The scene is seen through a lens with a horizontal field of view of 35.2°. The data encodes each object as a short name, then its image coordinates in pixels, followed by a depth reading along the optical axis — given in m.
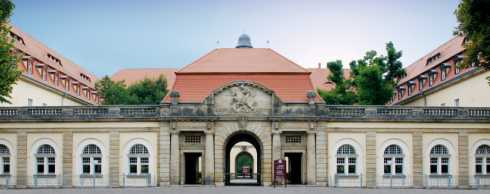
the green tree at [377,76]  64.00
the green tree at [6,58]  40.25
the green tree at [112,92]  76.06
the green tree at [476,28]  38.97
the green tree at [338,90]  67.19
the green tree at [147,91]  77.31
